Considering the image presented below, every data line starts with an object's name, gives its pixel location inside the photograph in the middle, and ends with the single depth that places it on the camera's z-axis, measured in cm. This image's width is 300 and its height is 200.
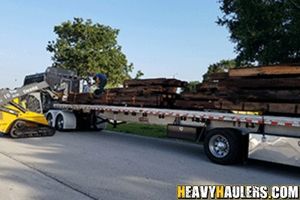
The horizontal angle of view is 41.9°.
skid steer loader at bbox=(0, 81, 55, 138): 1337
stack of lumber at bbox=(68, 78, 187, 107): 1249
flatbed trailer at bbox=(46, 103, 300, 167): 864
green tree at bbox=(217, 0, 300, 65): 1560
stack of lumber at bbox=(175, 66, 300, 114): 895
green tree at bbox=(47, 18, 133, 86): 4012
